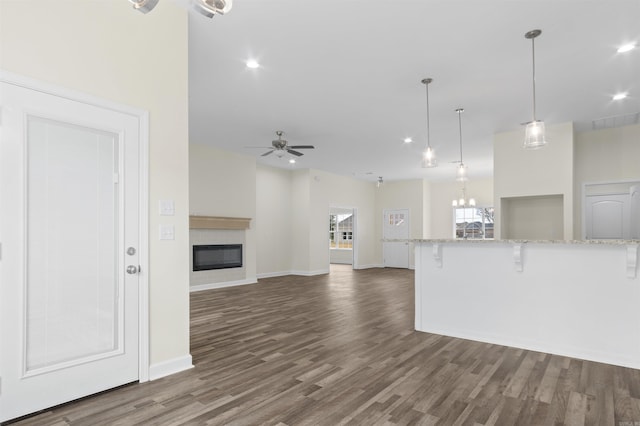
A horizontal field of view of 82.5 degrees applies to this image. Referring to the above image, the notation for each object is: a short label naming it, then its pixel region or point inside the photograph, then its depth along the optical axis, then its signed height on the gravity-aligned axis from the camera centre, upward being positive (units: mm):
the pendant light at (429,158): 4160 +707
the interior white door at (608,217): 5812 +18
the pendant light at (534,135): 3309 +763
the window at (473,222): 10938 -95
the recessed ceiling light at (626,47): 3400 +1610
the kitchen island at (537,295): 3242 -768
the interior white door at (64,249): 2160 -180
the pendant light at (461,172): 5410 +705
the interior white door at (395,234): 11570 -473
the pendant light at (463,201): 9244 +501
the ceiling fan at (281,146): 6102 +1247
